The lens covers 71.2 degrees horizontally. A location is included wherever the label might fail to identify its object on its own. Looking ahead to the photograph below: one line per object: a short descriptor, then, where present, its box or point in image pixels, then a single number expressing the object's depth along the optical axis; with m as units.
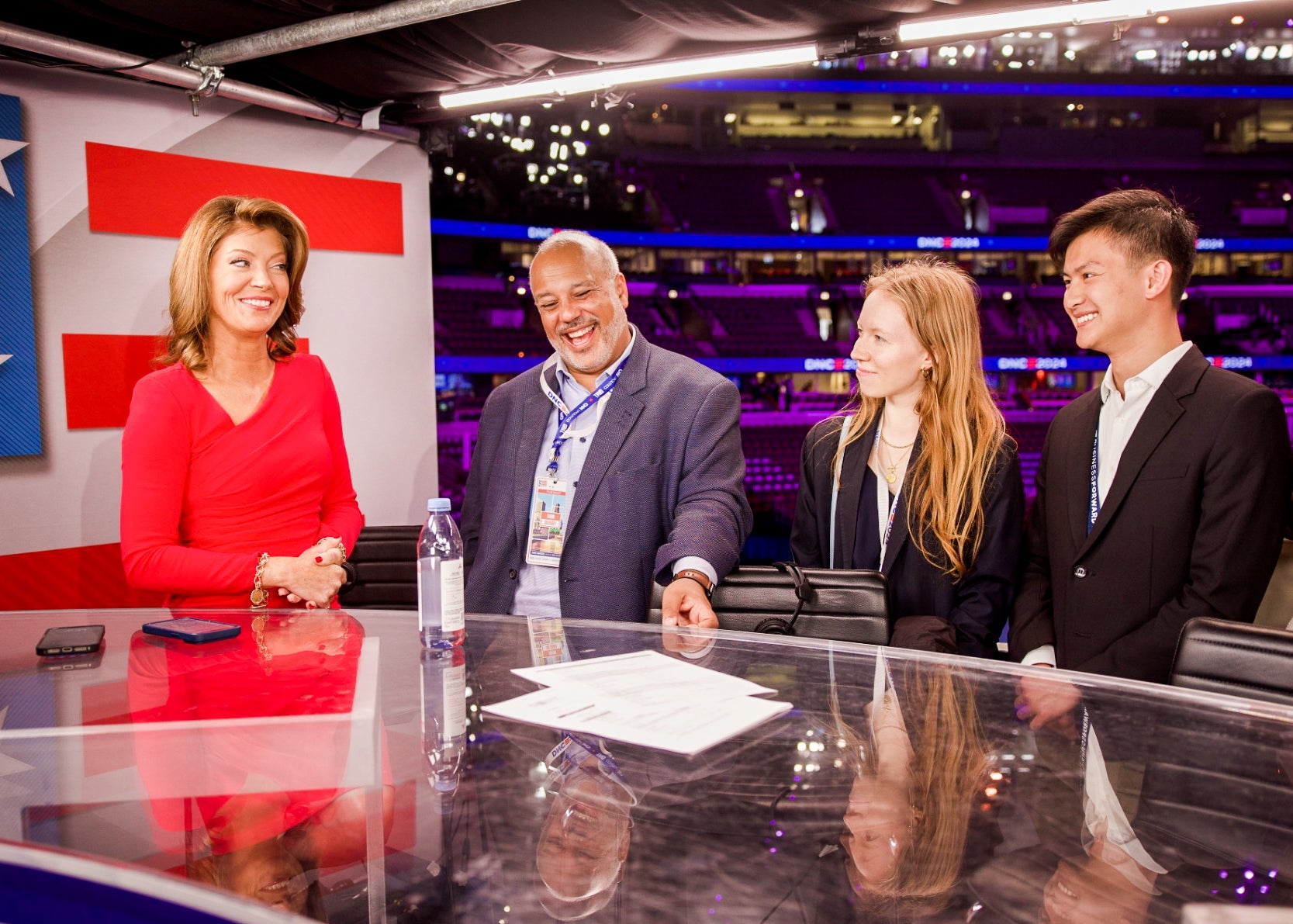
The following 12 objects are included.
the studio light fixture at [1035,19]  2.93
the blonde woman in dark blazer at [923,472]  2.18
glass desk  0.78
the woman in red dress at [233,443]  1.96
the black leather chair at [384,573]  3.03
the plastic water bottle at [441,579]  1.52
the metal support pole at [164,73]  2.89
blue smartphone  1.60
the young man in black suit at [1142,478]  1.92
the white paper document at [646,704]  1.10
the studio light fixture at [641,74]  3.43
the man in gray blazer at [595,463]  2.28
